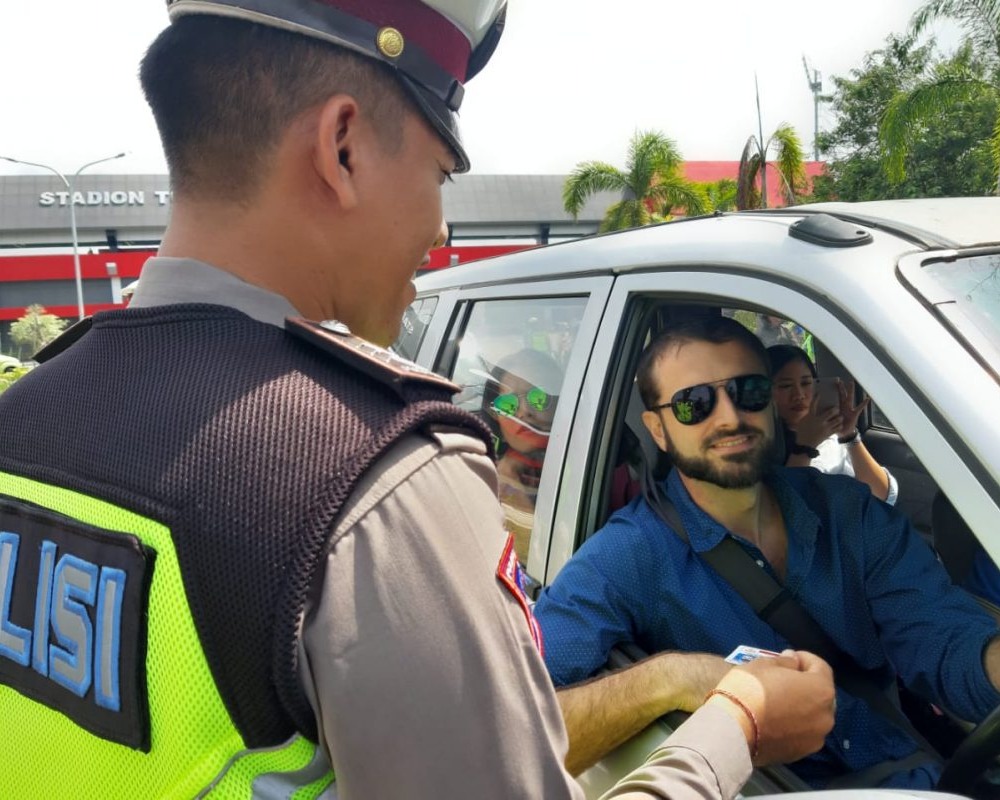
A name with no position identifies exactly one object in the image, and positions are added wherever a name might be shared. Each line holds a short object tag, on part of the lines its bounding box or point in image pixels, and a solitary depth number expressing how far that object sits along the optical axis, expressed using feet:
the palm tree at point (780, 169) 58.39
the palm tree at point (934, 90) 44.73
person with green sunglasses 7.89
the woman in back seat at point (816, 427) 9.16
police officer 2.38
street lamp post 99.82
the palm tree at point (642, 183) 76.59
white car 4.23
